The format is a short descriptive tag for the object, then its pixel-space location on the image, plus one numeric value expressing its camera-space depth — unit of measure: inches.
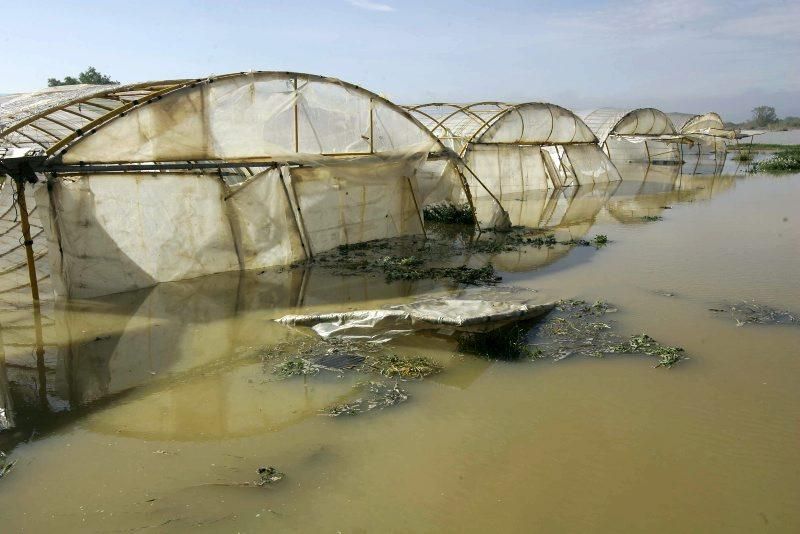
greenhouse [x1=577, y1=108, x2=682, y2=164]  1210.0
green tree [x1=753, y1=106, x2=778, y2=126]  5152.6
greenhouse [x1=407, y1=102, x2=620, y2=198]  808.3
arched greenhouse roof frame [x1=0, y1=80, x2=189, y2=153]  461.4
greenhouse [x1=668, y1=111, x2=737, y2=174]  1403.8
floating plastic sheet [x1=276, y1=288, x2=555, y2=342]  298.5
